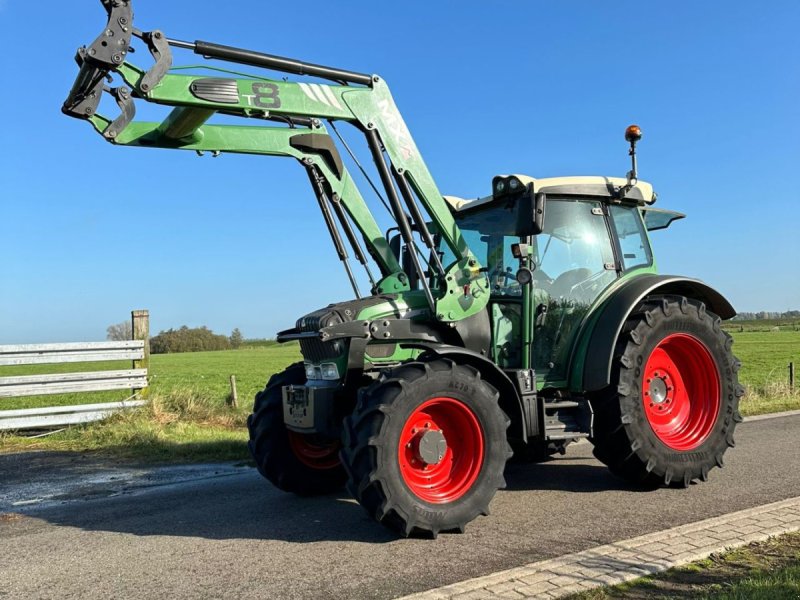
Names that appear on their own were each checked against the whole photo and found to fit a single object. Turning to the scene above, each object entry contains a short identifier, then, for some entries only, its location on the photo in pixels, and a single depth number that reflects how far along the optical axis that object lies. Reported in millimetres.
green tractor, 4703
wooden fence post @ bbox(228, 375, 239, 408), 12371
